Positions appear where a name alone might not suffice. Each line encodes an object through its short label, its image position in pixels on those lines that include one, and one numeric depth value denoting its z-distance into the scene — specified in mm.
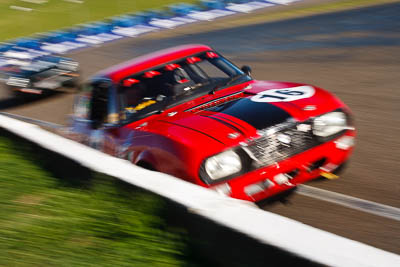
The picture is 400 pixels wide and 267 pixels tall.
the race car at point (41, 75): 12344
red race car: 4508
